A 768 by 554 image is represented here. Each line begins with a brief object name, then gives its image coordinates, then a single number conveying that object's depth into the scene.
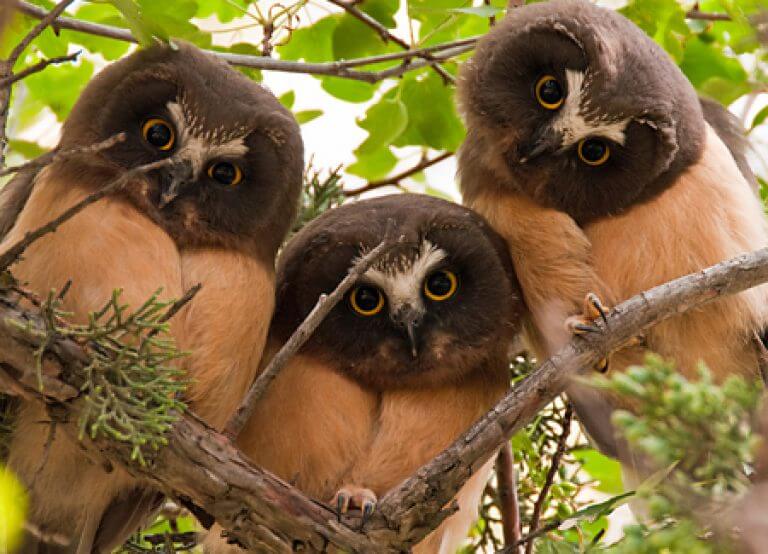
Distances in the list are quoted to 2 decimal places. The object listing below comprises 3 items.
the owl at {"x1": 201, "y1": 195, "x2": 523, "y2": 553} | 5.79
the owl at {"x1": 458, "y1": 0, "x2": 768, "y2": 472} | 5.70
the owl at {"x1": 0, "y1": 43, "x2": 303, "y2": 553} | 5.14
